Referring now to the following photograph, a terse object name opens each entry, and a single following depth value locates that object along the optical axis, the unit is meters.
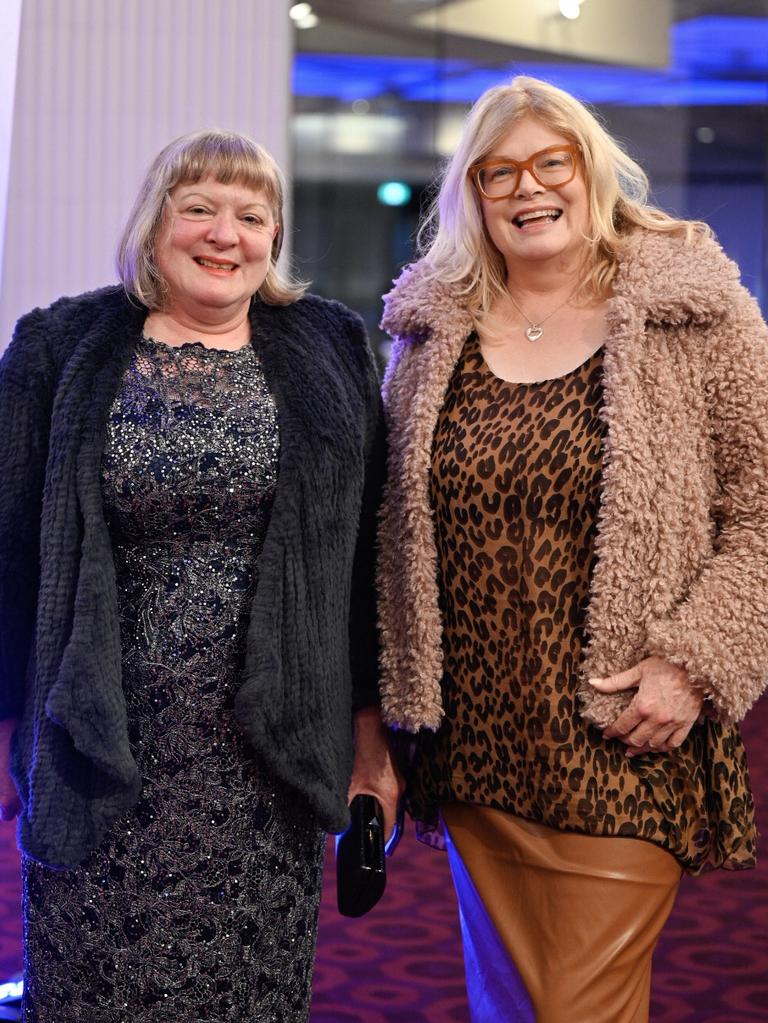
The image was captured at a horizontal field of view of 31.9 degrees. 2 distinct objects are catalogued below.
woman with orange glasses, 1.97
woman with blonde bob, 1.92
